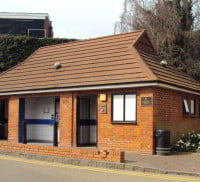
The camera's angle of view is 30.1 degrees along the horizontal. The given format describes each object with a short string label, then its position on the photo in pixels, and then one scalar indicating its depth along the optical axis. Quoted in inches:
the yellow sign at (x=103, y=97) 604.7
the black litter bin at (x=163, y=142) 543.5
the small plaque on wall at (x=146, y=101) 557.6
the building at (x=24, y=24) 1501.0
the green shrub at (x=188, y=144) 582.2
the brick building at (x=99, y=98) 562.6
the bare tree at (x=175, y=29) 924.0
